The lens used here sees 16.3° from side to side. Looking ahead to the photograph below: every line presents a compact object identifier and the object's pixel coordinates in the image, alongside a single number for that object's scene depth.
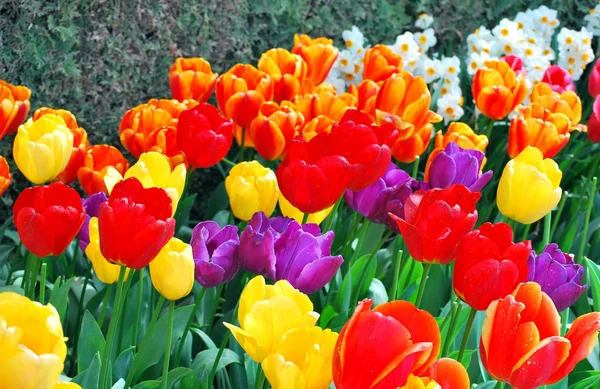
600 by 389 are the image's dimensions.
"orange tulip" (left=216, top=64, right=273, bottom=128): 2.11
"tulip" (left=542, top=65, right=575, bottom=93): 2.48
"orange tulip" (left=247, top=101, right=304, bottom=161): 2.05
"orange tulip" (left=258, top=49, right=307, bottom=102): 2.23
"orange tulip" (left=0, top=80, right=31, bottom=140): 1.95
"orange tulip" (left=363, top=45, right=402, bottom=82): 2.33
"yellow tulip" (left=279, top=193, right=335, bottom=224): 1.88
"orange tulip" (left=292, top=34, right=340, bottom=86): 2.32
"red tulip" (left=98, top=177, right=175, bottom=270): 1.63
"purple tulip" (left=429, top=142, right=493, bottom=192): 1.89
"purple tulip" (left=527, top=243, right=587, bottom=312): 1.75
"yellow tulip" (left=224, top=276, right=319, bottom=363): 1.58
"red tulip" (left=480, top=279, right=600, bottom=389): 1.59
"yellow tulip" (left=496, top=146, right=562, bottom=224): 1.83
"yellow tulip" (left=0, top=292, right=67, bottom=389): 1.49
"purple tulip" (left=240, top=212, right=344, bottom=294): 1.71
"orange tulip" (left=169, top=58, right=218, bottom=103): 2.20
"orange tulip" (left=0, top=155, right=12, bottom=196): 1.85
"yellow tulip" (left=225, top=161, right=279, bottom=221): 1.87
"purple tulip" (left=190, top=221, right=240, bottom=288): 1.71
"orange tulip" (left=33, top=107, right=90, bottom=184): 1.98
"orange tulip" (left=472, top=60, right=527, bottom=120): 2.29
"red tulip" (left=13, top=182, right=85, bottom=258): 1.71
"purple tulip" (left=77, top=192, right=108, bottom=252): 1.82
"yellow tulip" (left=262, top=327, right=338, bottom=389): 1.56
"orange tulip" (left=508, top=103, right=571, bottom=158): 2.13
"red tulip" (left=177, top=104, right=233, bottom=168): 1.94
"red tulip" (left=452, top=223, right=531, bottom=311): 1.66
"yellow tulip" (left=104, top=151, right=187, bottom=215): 1.78
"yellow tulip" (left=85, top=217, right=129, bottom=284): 1.75
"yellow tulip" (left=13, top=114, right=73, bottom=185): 1.84
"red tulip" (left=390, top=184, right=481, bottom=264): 1.71
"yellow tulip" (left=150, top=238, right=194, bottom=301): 1.66
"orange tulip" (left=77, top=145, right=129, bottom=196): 1.98
